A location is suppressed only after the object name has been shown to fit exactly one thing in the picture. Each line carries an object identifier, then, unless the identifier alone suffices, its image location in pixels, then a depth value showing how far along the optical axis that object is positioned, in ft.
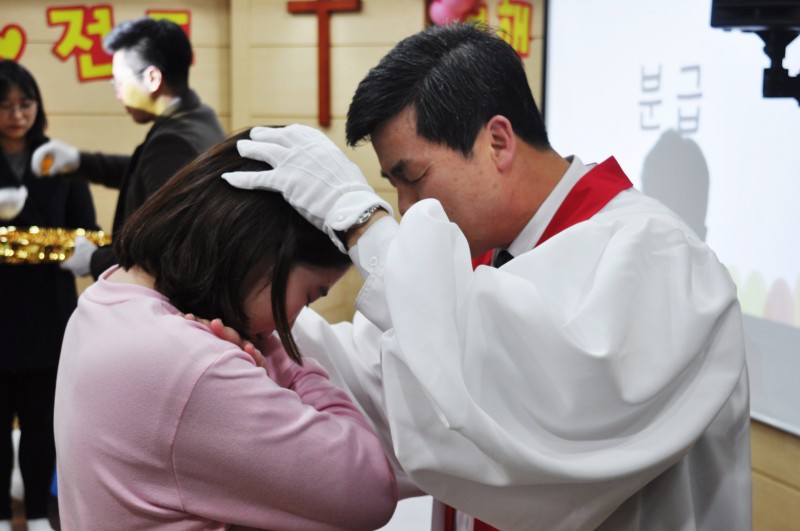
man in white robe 3.17
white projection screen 7.56
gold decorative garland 9.70
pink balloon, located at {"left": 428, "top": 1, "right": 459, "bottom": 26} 13.82
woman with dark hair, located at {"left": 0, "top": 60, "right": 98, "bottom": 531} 9.91
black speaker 6.27
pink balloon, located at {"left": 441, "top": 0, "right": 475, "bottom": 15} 13.52
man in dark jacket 8.38
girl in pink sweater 3.52
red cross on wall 15.16
